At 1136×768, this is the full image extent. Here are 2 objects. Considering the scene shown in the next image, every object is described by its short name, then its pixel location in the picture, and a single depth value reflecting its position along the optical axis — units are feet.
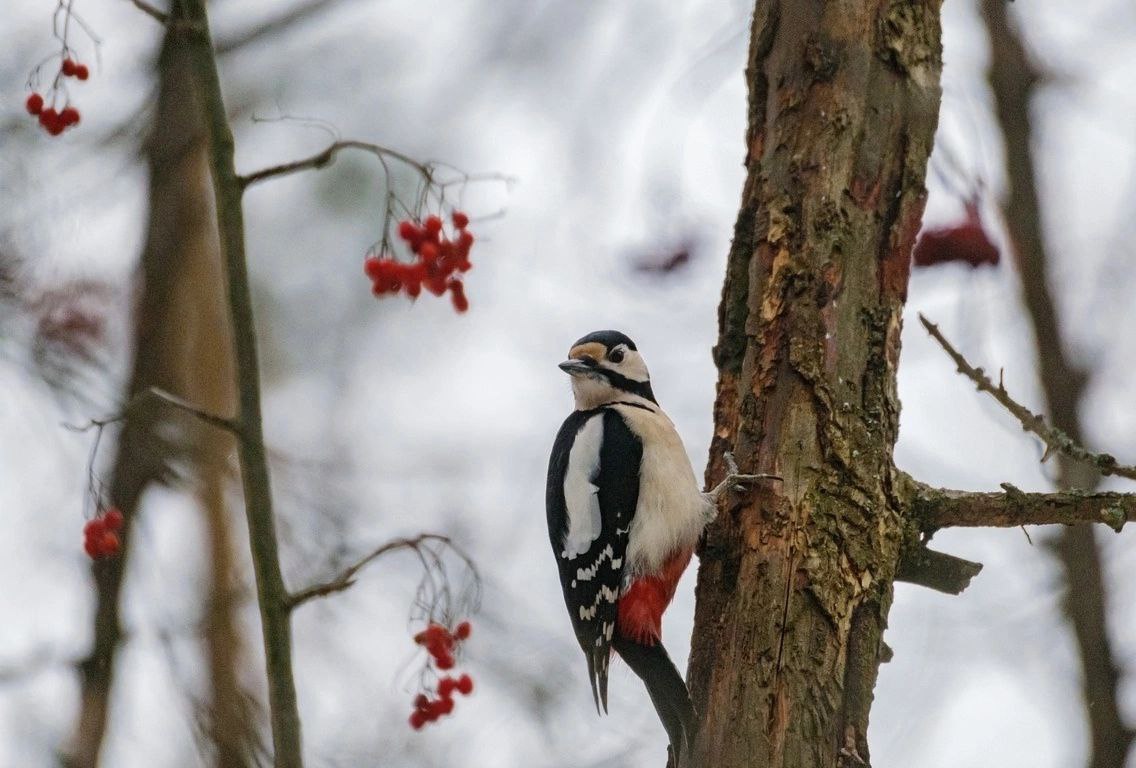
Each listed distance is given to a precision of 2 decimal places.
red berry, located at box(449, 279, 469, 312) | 18.74
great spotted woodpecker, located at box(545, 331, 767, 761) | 23.97
